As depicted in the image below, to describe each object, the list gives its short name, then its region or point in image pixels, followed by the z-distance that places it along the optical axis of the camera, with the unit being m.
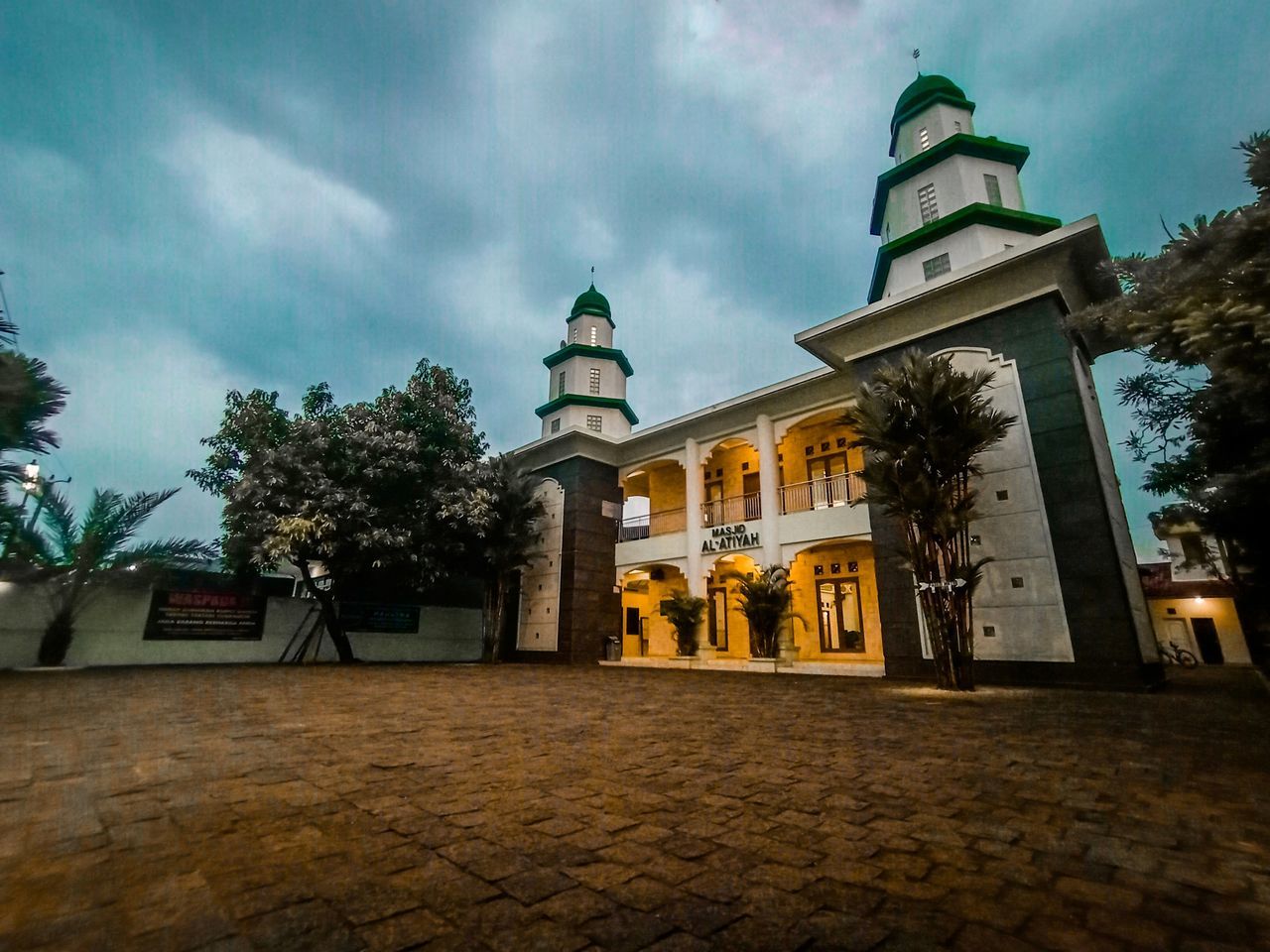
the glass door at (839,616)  16.12
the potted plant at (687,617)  15.29
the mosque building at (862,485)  9.44
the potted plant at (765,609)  13.29
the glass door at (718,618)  18.77
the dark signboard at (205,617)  14.09
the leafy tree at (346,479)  13.66
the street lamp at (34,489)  11.71
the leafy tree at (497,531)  15.89
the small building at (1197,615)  21.38
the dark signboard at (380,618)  17.02
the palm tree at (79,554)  12.10
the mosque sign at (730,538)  15.32
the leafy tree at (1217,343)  4.70
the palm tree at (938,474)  8.54
